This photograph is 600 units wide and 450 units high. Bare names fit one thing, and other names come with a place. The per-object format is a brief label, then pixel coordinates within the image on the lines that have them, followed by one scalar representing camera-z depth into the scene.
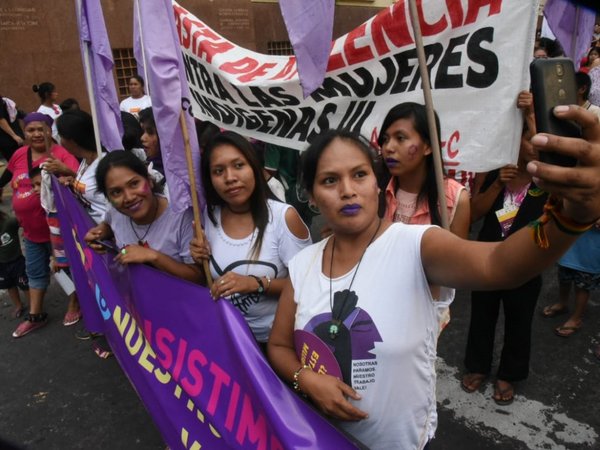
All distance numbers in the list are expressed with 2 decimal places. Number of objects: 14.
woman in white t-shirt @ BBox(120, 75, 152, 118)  7.30
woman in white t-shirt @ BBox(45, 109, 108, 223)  3.34
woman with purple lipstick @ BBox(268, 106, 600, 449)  1.27
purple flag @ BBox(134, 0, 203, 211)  2.07
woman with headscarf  3.94
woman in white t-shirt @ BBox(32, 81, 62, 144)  7.23
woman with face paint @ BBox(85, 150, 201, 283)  2.30
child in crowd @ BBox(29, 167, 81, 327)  3.77
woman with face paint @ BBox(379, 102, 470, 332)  2.07
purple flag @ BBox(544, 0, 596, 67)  2.55
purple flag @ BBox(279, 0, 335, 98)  2.06
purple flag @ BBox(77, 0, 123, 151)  3.14
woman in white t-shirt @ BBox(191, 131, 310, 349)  2.01
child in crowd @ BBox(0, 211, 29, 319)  4.12
